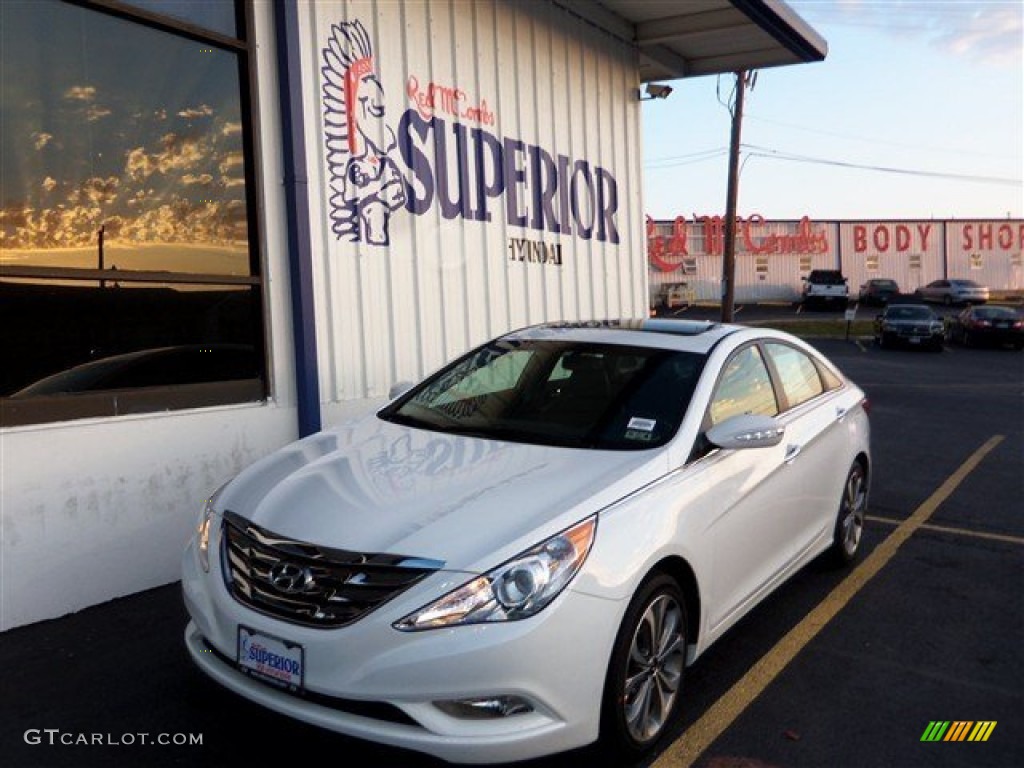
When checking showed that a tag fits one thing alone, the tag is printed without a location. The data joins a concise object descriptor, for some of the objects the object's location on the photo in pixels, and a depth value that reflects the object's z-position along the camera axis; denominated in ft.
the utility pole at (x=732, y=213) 88.69
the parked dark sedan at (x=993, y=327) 88.84
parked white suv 153.89
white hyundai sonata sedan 8.97
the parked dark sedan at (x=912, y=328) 86.48
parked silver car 157.89
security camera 37.85
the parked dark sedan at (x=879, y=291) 159.74
